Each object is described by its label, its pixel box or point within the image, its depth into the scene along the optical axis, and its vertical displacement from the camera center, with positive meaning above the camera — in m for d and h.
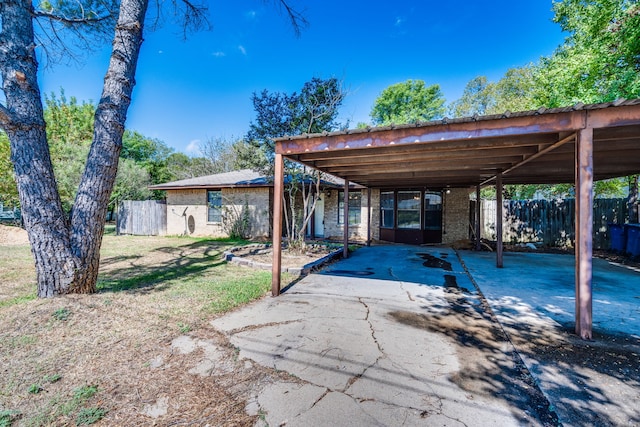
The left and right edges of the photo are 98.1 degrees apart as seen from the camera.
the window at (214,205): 13.91 +0.49
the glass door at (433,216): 11.80 -0.01
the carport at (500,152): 3.25 +1.18
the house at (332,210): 11.79 +0.24
